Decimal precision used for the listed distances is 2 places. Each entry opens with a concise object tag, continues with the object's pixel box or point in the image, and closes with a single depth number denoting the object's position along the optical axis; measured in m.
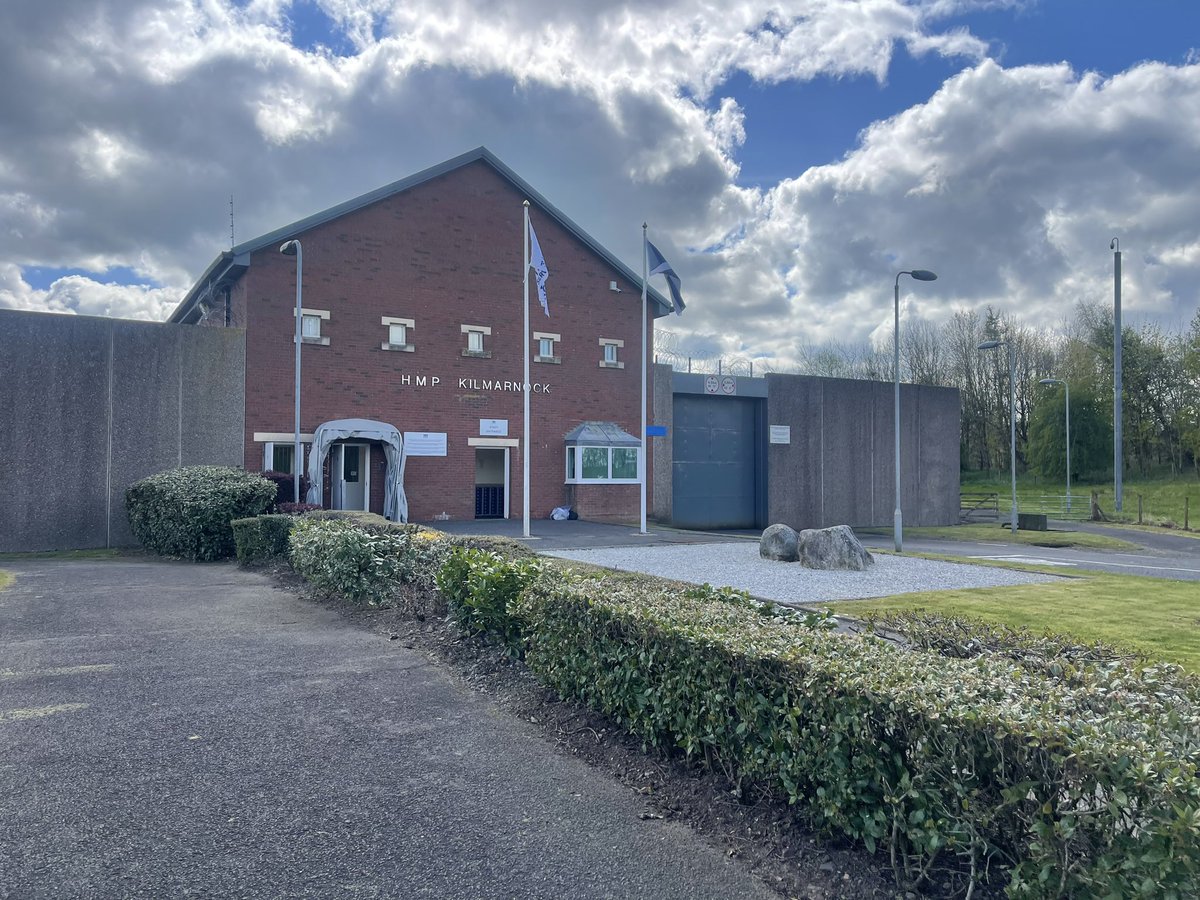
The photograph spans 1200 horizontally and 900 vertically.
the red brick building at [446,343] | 22.64
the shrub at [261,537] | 13.69
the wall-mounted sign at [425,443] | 24.05
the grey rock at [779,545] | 15.70
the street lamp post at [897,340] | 19.86
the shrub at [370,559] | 9.49
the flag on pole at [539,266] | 18.61
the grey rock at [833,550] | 14.61
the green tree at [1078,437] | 52.50
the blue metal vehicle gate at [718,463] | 29.77
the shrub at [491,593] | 7.11
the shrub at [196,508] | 15.67
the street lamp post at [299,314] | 20.47
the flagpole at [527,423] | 18.58
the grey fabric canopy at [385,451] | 22.22
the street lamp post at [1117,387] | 36.12
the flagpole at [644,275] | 21.05
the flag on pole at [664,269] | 21.22
